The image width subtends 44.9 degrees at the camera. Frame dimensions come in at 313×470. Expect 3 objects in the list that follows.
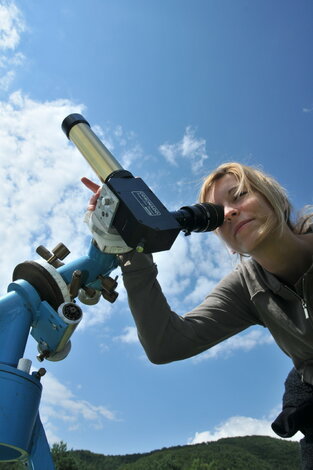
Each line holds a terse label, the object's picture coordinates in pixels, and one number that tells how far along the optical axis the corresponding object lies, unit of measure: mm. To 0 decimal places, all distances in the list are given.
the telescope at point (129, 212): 1253
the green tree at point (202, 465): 31984
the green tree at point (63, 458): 28231
